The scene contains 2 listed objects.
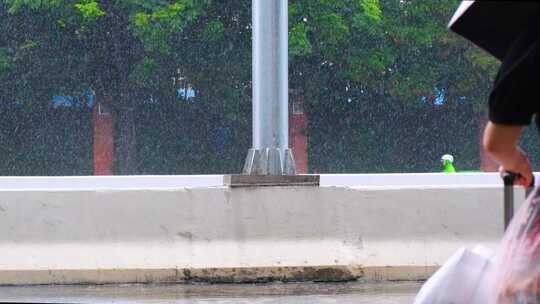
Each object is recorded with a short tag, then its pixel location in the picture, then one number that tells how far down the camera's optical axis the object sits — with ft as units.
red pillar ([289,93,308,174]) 161.14
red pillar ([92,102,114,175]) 162.91
